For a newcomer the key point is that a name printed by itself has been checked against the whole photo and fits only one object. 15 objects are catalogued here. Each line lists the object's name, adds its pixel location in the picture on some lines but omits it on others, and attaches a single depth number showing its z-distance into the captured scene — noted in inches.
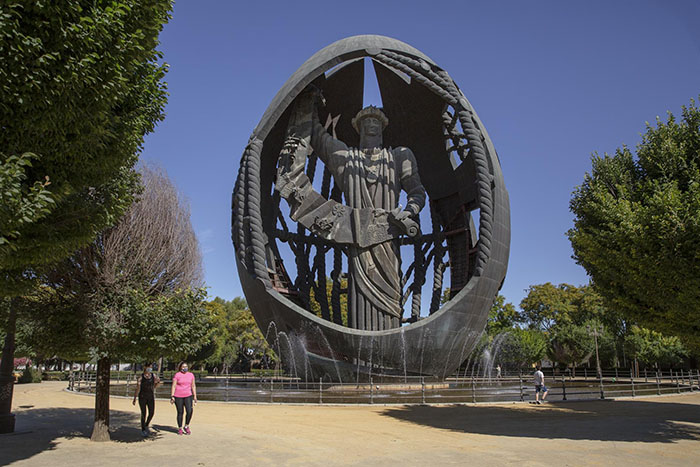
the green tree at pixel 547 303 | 1844.2
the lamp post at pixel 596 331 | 1496.7
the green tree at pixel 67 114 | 189.6
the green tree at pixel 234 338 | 1797.5
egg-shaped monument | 670.5
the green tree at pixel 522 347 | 1603.1
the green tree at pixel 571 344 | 1604.3
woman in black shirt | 342.8
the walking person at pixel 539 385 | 581.3
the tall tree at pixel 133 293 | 333.4
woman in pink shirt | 354.9
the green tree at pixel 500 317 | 1760.6
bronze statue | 757.9
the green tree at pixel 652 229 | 322.3
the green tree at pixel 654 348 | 1341.0
